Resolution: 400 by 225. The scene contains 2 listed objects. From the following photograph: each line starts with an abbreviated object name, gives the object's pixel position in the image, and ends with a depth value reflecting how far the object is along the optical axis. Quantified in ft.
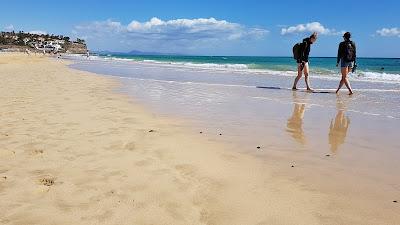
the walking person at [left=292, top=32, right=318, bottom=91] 43.59
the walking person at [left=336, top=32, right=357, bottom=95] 40.29
